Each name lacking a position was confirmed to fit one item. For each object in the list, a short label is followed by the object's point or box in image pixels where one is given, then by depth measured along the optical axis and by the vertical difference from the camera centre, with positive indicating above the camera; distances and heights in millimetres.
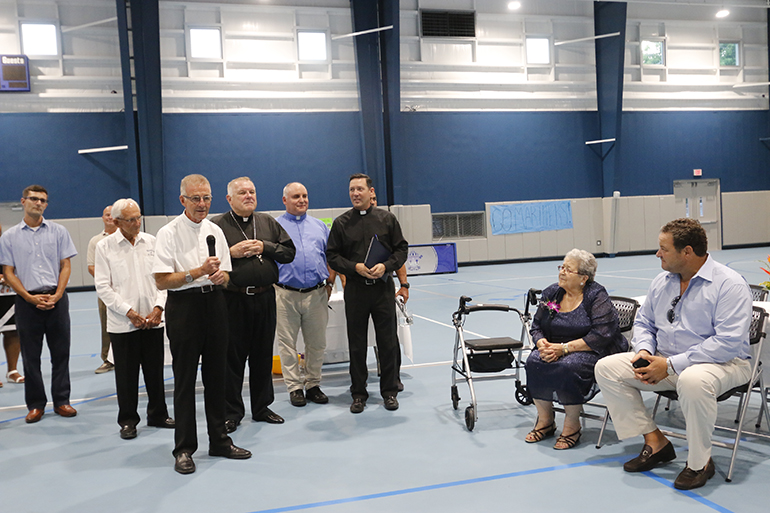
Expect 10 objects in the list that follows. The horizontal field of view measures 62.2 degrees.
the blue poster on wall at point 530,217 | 18859 -412
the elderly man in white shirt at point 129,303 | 4520 -581
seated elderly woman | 3936 -897
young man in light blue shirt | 5035 -560
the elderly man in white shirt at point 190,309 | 3725 -530
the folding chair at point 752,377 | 3415 -1023
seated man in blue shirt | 3279 -850
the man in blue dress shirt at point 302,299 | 5246 -706
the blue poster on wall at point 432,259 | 16266 -1315
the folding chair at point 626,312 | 4418 -795
